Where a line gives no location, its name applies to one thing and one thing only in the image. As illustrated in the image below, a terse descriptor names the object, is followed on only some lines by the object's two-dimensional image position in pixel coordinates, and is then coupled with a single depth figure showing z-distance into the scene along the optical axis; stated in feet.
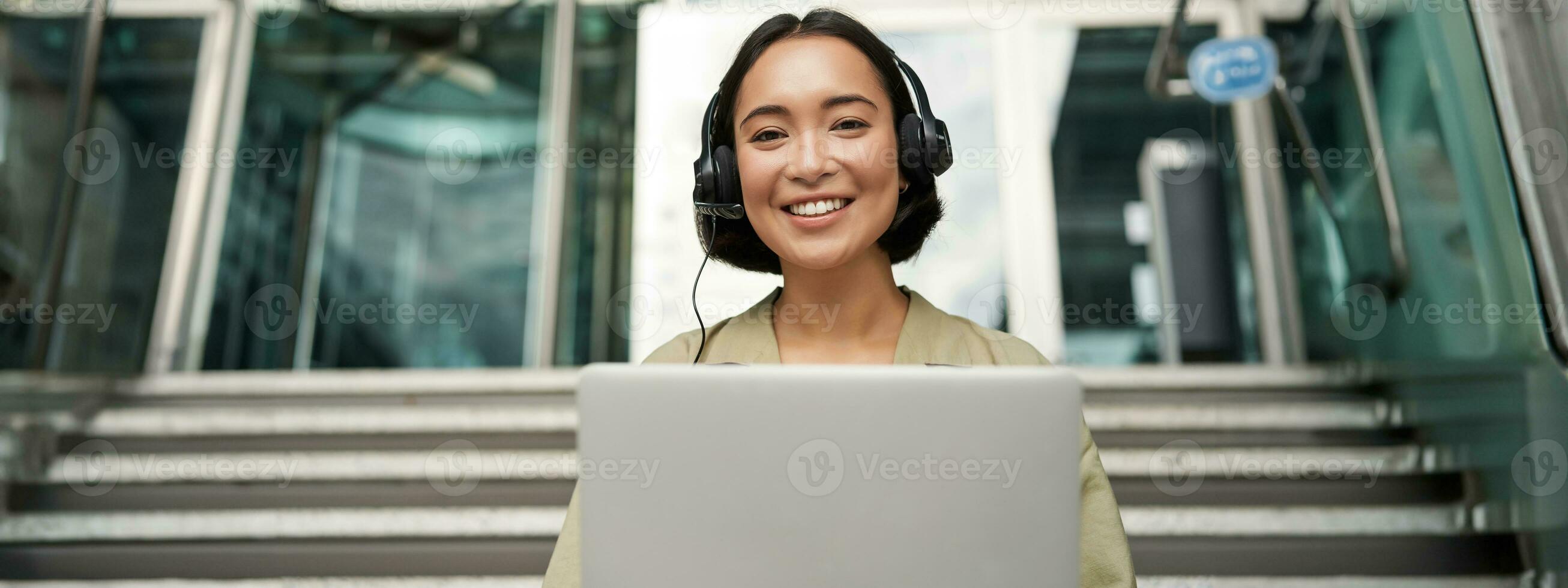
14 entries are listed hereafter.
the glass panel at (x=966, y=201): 13.50
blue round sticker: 11.73
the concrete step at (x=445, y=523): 6.89
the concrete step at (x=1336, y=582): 6.31
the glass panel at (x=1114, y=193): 13.66
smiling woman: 3.49
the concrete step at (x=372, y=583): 6.55
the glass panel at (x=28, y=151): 8.59
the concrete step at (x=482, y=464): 7.50
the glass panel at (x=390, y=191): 14.51
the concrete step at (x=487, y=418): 8.27
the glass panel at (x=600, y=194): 14.05
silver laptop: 2.33
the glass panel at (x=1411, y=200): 7.31
